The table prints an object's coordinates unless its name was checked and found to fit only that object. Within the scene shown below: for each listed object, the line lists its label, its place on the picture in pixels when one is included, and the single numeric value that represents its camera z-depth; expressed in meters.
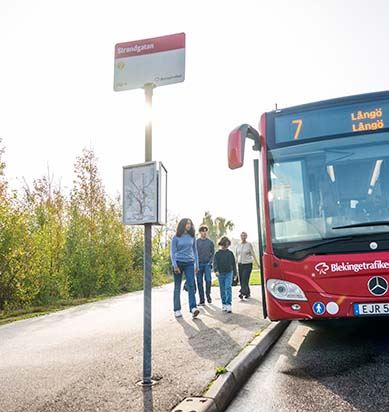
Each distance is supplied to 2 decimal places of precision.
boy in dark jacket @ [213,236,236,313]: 9.91
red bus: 5.39
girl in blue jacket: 8.92
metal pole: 4.46
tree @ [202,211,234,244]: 69.62
